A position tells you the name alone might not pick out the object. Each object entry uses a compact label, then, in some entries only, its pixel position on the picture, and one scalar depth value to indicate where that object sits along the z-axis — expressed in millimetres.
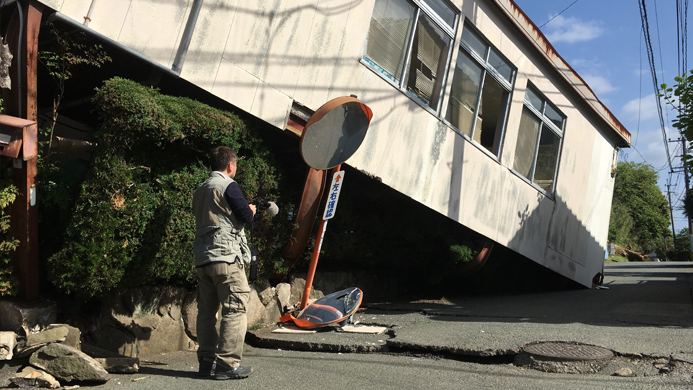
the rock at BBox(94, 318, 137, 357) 4648
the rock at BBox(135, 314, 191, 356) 4812
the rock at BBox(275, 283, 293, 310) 6352
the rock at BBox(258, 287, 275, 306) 6078
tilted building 5125
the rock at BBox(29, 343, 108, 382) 3842
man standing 4023
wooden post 4035
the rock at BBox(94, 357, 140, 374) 4180
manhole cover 4227
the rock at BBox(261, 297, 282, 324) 6090
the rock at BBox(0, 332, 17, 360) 3976
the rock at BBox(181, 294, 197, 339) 5191
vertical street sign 5812
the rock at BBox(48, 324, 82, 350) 4188
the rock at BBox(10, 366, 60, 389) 3736
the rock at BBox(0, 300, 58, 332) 4180
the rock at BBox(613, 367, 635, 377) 3896
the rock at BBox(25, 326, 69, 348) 4062
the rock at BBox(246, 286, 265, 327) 5809
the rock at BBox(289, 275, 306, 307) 6676
